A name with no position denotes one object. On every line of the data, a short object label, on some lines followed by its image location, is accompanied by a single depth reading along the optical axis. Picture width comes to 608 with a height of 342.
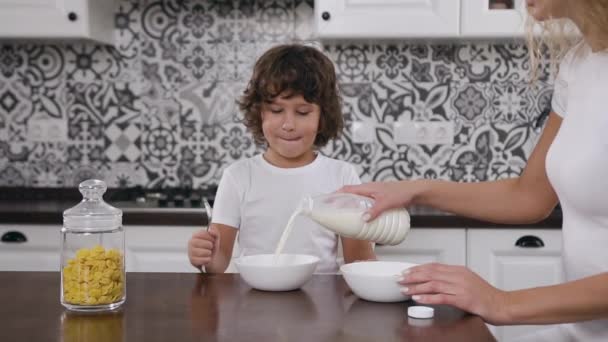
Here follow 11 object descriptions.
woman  1.21
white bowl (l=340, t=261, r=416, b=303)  1.27
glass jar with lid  1.24
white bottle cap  1.20
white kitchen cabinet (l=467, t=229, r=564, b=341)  2.54
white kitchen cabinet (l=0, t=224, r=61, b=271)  2.57
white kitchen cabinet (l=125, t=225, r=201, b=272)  2.55
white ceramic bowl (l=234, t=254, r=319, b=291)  1.35
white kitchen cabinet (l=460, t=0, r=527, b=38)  2.71
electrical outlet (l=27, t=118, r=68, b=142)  3.11
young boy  1.96
